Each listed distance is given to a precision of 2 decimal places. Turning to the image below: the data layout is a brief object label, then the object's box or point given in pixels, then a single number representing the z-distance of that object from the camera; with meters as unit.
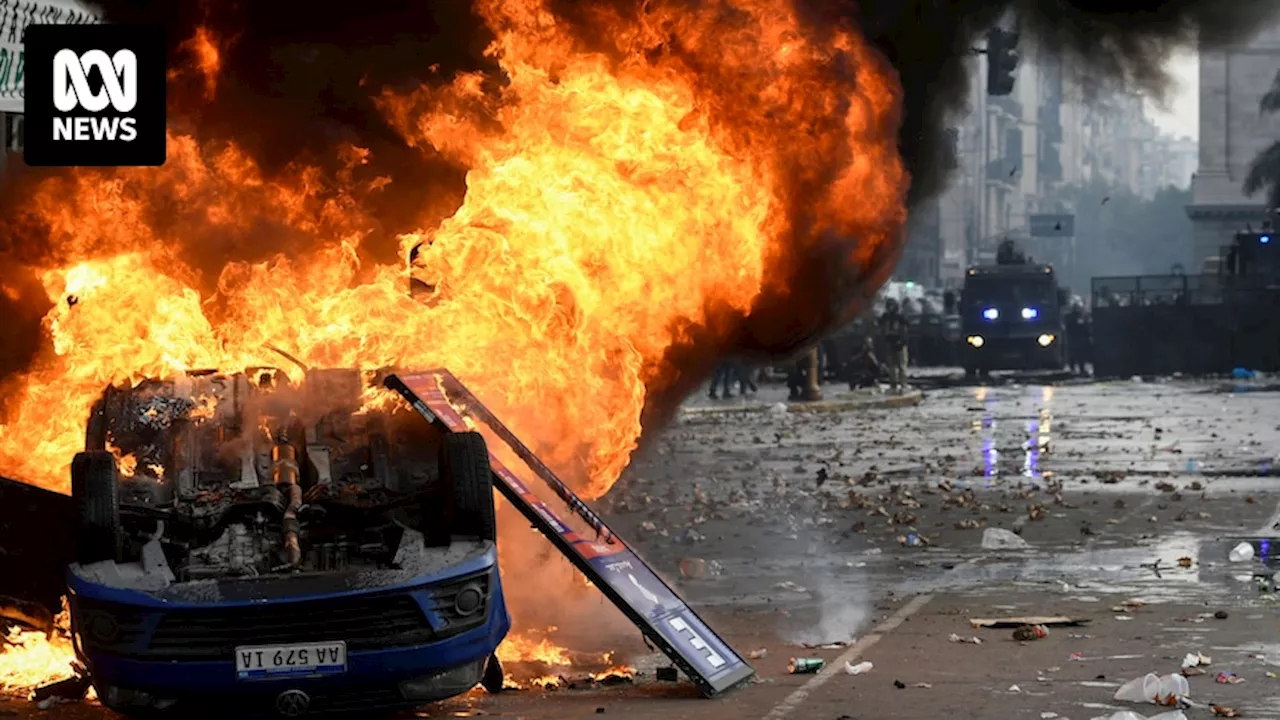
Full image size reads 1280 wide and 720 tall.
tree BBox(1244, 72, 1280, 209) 75.06
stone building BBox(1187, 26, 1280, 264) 102.38
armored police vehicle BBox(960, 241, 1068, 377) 53.53
